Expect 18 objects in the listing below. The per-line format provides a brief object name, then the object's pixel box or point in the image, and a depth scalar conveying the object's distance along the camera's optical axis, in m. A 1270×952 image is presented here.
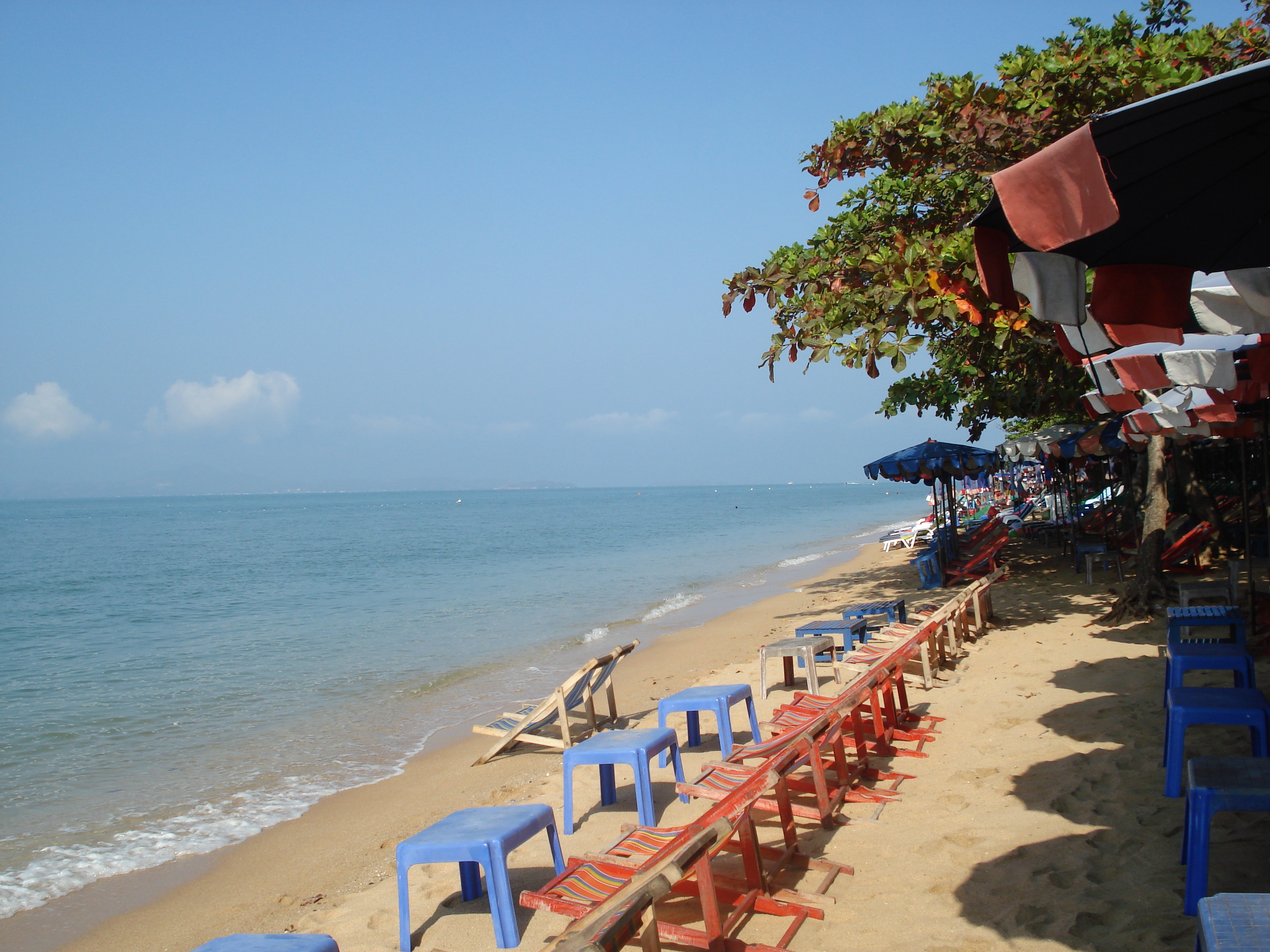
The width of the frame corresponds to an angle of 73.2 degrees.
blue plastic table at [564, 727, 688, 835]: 4.65
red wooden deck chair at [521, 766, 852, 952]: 2.90
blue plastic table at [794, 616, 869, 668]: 8.71
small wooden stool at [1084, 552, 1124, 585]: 11.59
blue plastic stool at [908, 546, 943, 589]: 13.43
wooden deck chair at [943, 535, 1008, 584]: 12.43
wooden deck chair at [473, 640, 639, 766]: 6.82
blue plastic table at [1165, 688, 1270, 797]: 3.58
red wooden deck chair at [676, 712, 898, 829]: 3.95
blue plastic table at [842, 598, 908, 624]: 9.56
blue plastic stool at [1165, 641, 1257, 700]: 4.46
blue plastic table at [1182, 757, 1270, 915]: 2.70
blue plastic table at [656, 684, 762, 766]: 5.79
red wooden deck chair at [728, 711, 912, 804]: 4.49
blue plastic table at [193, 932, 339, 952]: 2.77
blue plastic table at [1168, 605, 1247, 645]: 5.51
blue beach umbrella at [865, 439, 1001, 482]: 12.14
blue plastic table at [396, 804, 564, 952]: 3.54
